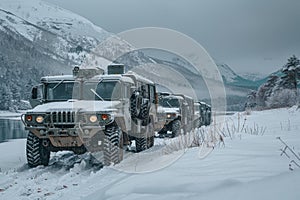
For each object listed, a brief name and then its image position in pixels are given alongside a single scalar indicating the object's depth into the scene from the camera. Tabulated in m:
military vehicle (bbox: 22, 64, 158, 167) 7.66
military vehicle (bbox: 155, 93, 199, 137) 15.72
